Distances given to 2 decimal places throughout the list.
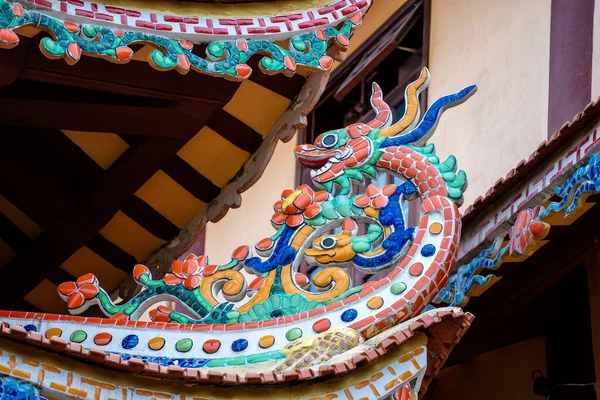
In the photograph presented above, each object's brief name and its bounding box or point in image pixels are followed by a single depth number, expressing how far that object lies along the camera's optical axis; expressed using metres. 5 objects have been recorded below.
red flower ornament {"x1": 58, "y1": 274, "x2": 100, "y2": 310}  6.34
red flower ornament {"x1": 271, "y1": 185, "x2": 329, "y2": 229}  6.69
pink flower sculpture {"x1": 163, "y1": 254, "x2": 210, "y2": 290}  6.48
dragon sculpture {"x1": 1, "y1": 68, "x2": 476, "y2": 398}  6.20
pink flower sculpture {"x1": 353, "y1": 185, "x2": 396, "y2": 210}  6.65
